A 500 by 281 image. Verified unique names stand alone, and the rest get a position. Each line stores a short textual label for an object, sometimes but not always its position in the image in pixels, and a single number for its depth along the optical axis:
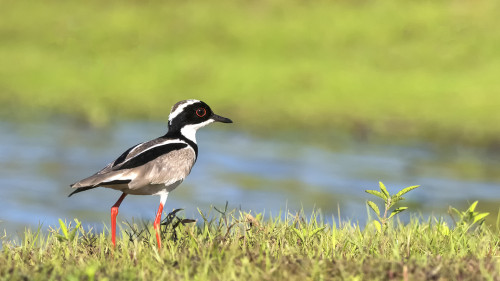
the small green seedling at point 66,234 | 12.21
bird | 12.10
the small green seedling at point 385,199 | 12.77
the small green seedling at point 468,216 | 12.96
